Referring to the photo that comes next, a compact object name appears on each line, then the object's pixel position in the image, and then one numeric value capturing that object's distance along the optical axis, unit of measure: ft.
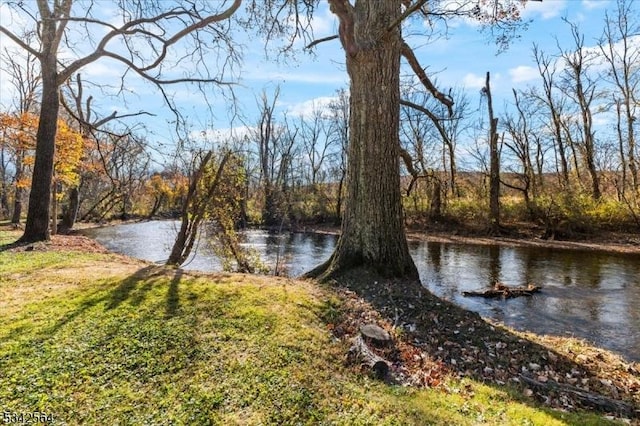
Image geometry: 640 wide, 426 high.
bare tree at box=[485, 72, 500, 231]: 68.59
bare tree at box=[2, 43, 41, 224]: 60.01
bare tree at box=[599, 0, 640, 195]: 63.93
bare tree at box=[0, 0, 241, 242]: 29.25
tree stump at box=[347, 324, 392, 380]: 11.10
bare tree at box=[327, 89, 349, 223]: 89.35
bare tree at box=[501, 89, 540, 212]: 75.15
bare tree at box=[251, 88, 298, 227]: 107.22
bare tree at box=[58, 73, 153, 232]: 34.86
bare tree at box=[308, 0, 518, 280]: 18.22
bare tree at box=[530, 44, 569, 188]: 75.87
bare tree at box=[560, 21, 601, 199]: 71.16
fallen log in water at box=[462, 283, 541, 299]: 28.73
